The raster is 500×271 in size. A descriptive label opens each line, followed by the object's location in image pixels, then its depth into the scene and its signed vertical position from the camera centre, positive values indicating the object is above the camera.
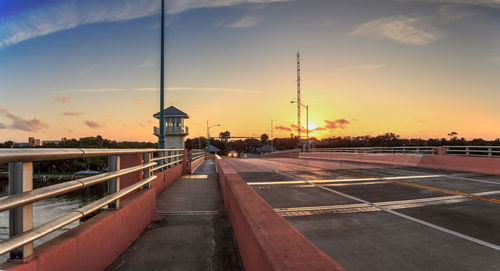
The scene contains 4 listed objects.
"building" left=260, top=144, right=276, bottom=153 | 164.25 -5.59
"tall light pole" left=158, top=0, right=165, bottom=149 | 14.17 +2.90
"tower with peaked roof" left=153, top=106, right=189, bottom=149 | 50.25 +2.18
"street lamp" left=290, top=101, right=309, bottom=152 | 55.53 +4.77
